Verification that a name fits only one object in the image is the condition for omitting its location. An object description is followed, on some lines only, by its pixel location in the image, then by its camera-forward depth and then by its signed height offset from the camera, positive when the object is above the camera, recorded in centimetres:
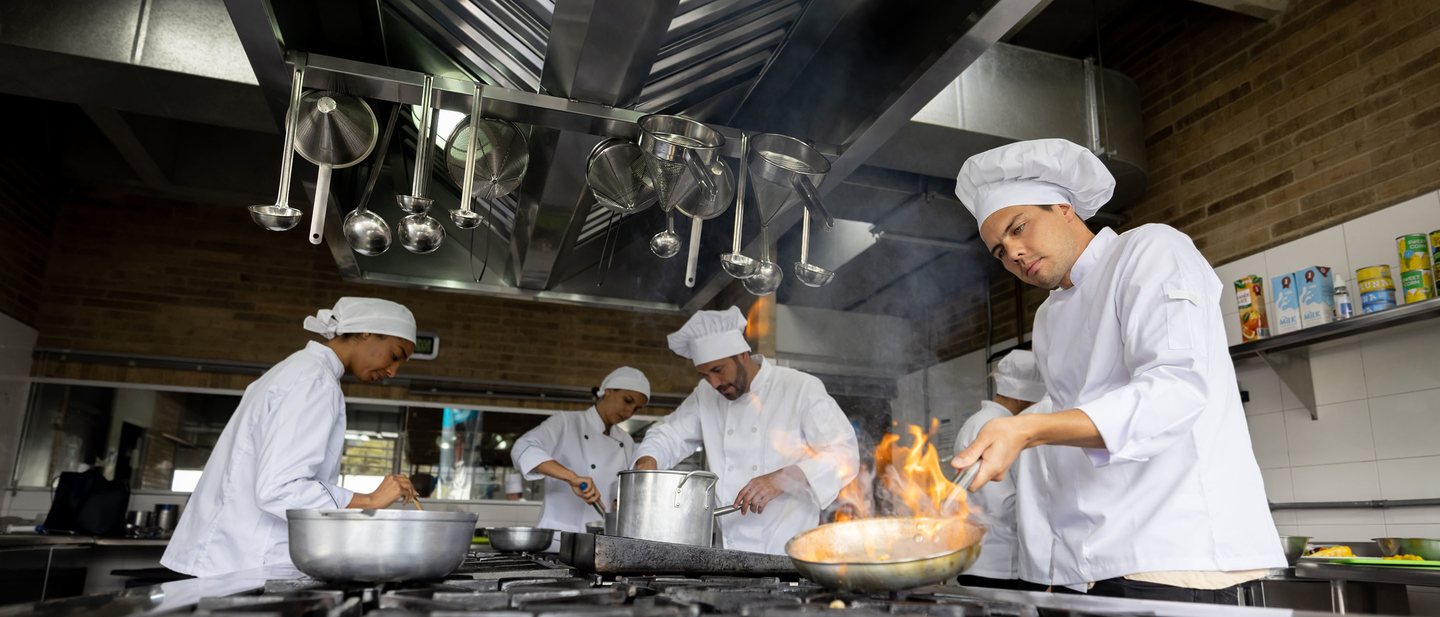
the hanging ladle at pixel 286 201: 195 +66
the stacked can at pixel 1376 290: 288 +73
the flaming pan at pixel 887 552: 115 -8
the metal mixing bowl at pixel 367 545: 122 -7
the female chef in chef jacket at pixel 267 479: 201 +2
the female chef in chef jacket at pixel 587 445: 420 +25
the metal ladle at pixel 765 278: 256 +65
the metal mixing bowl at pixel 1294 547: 262 -11
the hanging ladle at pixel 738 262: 234 +66
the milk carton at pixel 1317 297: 309 +75
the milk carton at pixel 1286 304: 319 +75
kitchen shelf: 292 +59
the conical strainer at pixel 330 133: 207 +87
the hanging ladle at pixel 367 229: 227 +68
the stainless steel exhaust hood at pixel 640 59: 178 +98
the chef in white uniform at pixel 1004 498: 310 +2
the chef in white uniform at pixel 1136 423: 131 +12
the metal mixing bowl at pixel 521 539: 227 -12
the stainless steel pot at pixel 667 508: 195 -2
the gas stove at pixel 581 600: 94 -13
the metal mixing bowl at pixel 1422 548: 258 -11
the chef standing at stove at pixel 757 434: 295 +24
